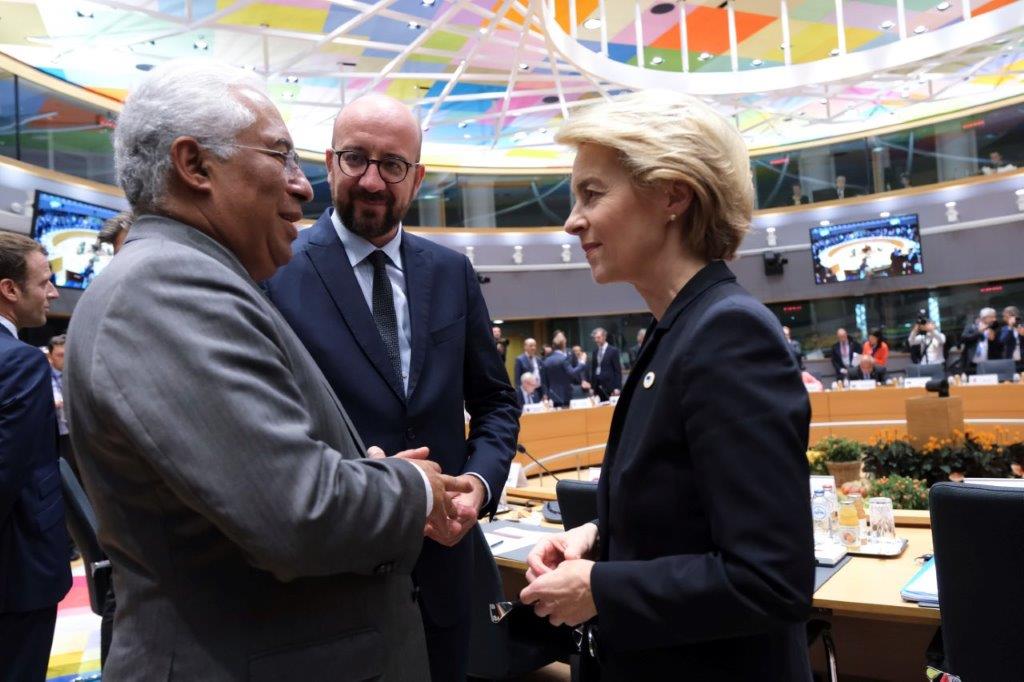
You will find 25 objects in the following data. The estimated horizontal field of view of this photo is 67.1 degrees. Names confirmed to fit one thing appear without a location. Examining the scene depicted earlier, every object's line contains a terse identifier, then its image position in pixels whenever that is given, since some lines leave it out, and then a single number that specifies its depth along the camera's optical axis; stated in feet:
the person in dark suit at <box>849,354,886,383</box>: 42.19
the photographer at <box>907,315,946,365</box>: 45.98
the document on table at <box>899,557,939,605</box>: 6.98
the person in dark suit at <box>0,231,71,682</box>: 8.39
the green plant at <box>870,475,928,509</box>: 12.60
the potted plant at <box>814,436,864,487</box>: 15.20
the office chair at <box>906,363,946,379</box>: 37.29
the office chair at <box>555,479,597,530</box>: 8.84
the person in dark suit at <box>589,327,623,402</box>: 43.42
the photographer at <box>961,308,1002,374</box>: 41.29
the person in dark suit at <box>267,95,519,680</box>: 5.89
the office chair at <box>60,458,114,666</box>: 8.76
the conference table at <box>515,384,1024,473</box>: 31.27
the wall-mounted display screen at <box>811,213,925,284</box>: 57.00
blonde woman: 3.59
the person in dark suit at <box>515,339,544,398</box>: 42.11
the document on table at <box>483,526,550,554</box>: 10.46
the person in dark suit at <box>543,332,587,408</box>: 42.34
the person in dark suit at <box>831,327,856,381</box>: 48.78
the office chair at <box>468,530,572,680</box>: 8.23
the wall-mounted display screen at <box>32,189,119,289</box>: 34.04
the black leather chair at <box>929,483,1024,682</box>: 6.15
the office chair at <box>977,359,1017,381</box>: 34.98
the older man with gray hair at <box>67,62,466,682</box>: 3.35
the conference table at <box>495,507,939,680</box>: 7.72
